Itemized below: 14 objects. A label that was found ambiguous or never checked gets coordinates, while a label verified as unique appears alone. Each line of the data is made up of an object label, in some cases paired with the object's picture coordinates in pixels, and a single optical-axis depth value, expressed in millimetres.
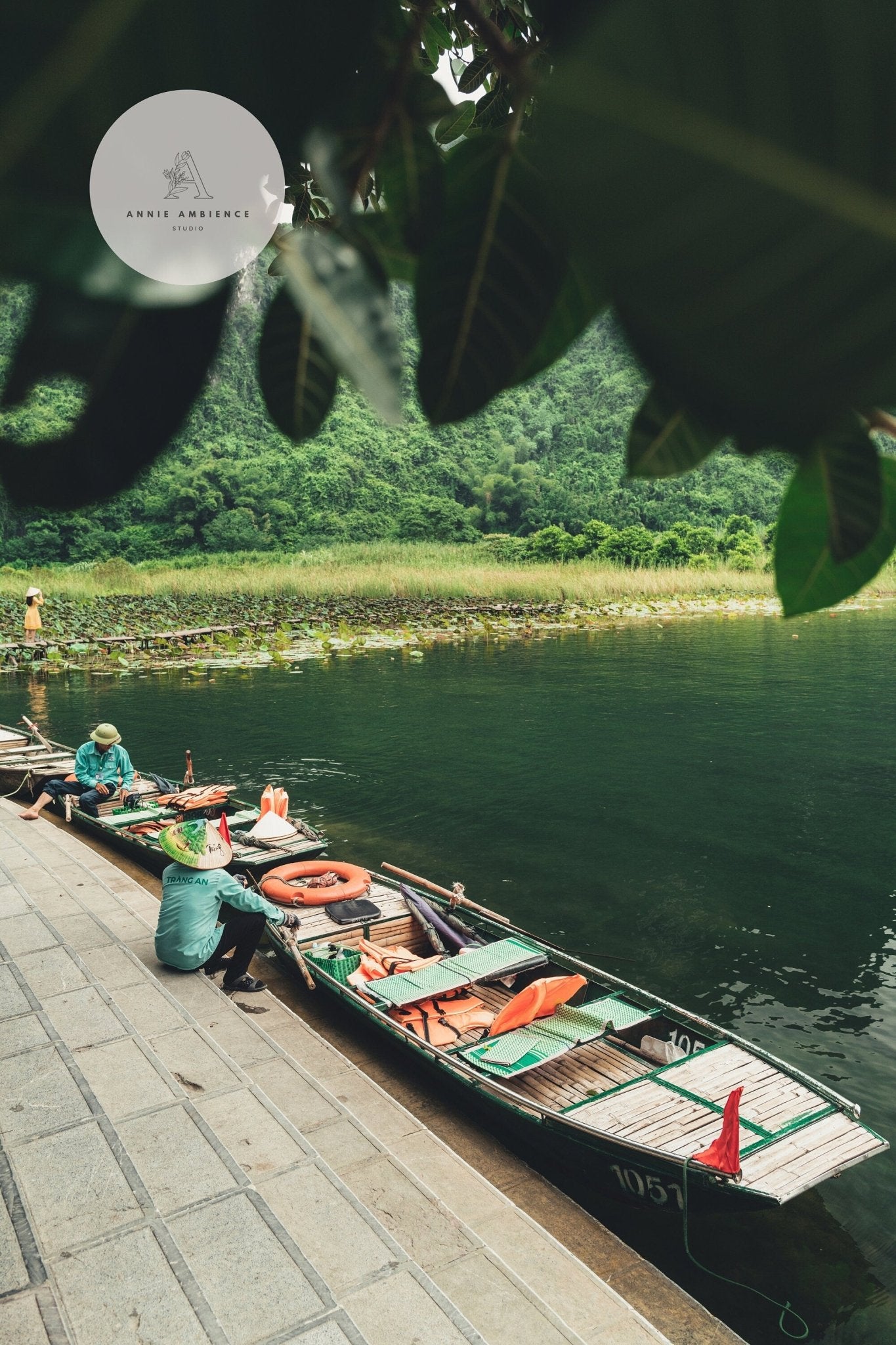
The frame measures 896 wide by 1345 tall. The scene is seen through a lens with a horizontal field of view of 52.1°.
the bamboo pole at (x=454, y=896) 6789
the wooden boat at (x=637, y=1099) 4316
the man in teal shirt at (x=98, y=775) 9047
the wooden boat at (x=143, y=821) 8203
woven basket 5844
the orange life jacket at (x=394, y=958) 6133
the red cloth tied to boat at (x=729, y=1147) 4113
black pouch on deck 6668
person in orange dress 17775
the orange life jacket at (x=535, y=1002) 5180
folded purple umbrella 6625
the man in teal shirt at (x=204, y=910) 5012
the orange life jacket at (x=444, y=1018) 5422
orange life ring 6895
